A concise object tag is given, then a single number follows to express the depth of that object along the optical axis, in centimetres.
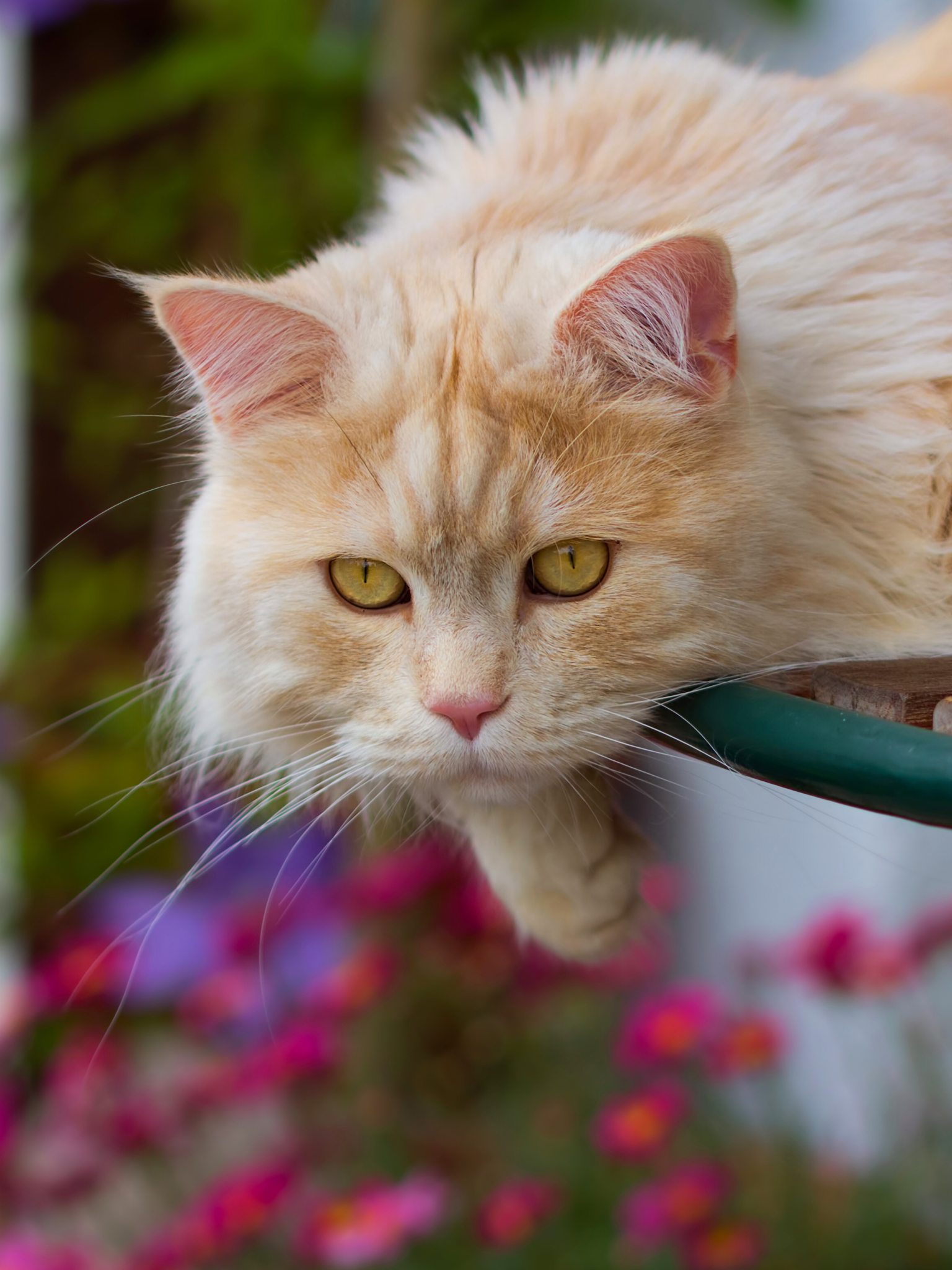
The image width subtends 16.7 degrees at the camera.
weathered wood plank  60
